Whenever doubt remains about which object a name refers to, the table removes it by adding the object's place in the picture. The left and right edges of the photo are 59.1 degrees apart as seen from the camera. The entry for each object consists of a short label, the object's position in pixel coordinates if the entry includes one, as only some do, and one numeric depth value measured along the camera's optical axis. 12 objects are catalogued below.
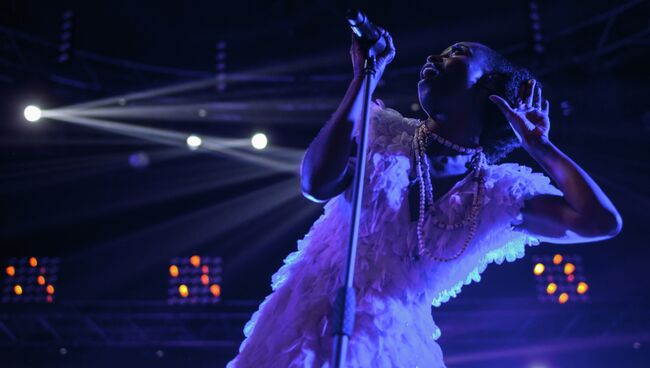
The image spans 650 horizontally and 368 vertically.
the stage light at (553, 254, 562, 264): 7.29
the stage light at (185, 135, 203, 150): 7.38
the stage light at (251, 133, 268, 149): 7.18
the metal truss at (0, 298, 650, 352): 7.05
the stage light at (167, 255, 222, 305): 7.38
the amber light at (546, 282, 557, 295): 7.25
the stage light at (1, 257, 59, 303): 7.57
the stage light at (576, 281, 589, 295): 7.31
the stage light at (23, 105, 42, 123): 6.48
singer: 1.36
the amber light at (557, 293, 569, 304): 7.25
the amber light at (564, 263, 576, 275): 7.29
